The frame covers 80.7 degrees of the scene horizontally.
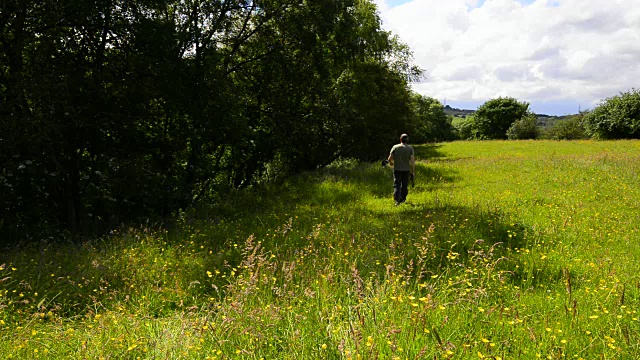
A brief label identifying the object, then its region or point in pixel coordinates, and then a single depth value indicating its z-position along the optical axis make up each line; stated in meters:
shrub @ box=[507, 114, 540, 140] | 72.25
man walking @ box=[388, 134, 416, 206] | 11.16
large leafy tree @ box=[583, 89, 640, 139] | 39.00
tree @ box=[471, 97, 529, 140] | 85.69
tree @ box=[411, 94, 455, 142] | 76.00
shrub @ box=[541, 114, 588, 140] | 65.75
